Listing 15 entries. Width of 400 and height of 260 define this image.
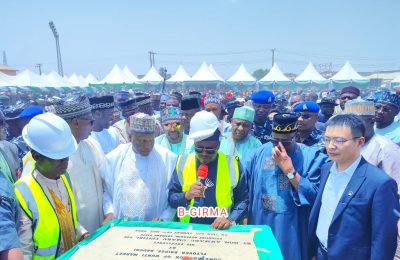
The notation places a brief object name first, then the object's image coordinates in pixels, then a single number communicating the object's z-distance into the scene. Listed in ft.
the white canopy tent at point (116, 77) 120.06
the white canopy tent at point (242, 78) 118.70
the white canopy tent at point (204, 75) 117.39
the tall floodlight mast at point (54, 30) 145.83
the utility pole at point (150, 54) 190.90
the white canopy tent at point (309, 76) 113.86
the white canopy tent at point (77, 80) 132.57
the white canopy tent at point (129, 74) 126.13
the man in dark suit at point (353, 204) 7.79
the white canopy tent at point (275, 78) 114.11
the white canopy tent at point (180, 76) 120.47
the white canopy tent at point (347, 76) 111.65
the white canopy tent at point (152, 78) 120.06
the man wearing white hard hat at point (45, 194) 6.61
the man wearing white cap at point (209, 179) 9.50
